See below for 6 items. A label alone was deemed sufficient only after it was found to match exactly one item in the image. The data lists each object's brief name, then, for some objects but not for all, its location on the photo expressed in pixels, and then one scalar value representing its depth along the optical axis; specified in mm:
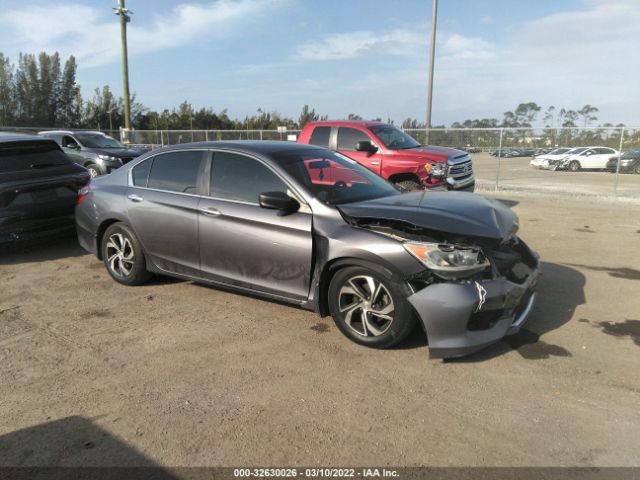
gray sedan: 3621
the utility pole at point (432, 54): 18031
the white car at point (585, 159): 19167
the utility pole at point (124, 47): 22016
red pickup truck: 9250
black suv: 6625
